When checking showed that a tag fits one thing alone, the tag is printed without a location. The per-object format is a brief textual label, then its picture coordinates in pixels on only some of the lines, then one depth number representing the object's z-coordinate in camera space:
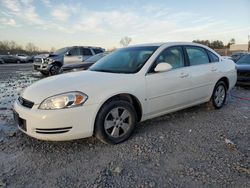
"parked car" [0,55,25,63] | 26.14
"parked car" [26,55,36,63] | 28.97
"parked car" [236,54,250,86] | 6.14
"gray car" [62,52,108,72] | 6.46
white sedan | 2.39
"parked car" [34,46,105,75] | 10.07
